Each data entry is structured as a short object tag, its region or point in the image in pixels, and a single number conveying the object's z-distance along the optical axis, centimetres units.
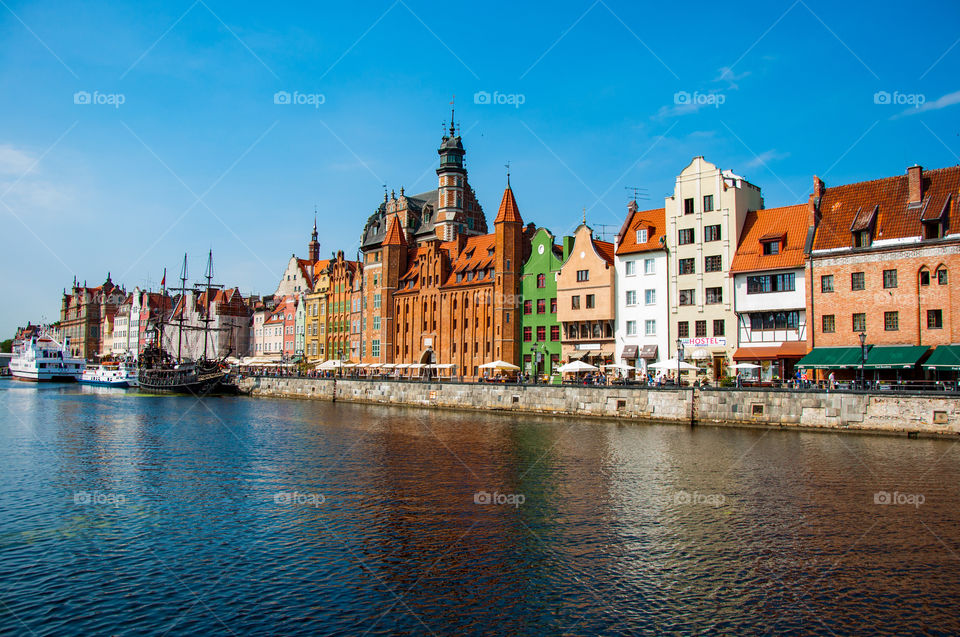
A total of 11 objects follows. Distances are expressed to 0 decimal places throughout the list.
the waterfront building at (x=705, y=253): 6312
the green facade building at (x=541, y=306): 7981
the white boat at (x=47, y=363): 14950
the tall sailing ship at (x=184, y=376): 10806
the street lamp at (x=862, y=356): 4481
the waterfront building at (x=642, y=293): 6800
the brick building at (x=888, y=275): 4928
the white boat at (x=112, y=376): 12662
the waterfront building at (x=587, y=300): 7225
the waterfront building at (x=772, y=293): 5775
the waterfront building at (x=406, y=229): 10475
